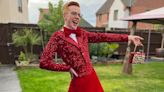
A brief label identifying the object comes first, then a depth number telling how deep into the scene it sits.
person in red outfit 2.88
